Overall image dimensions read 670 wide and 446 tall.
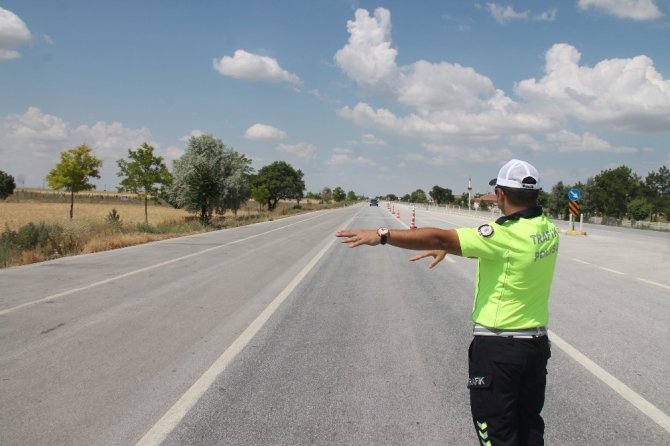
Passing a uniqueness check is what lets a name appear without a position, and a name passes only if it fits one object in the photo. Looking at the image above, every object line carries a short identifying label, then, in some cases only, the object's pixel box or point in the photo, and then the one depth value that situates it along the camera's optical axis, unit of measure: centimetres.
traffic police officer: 248
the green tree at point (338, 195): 18328
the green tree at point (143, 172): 3112
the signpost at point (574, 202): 2707
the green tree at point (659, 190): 7144
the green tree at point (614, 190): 6825
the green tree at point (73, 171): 2889
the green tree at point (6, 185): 8719
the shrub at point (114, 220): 2342
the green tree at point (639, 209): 5981
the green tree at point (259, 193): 6394
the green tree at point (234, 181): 4541
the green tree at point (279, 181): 8319
